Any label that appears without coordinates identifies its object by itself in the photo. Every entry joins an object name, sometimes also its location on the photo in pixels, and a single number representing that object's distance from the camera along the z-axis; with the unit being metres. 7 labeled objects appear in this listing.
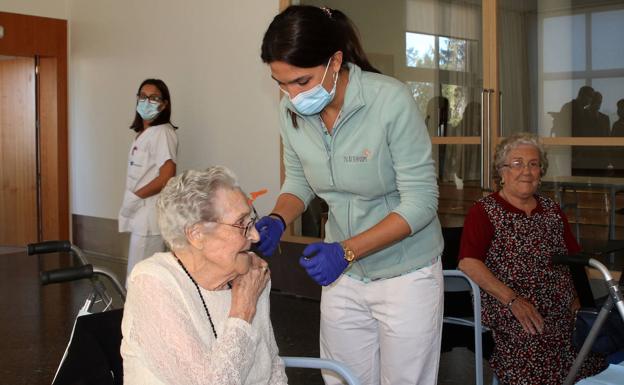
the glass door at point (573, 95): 4.10
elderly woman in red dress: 2.79
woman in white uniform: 4.60
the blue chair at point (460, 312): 2.86
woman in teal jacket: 1.97
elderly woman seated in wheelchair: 1.66
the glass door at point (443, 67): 4.69
